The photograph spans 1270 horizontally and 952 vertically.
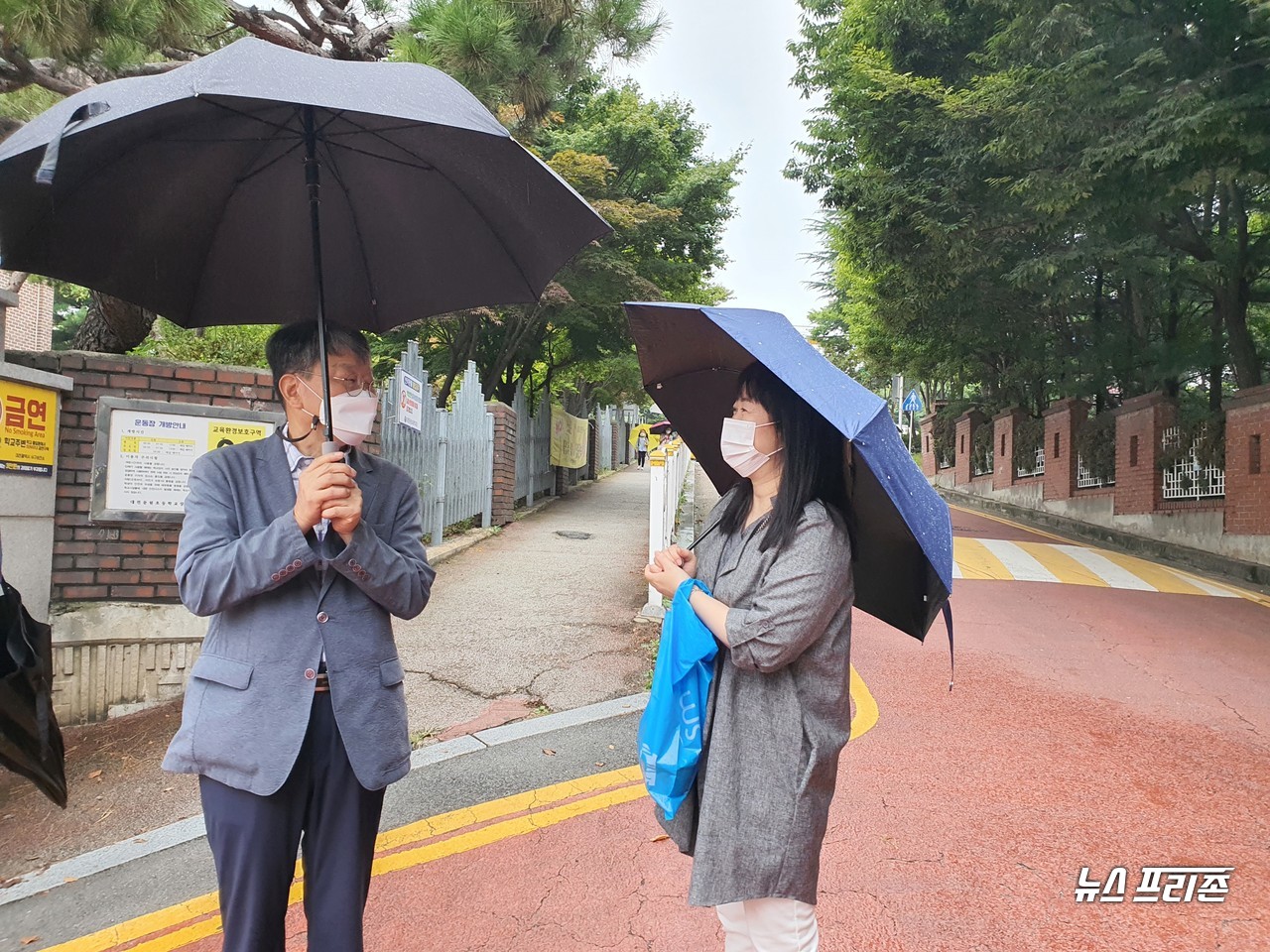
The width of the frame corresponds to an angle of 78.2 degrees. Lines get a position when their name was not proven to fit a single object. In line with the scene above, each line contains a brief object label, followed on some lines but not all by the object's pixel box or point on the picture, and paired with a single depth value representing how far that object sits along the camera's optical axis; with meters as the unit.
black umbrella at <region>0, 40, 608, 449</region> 1.64
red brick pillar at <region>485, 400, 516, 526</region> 11.87
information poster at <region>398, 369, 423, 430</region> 8.21
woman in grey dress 1.77
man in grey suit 1.70
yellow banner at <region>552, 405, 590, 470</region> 16.75
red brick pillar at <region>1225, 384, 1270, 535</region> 10.59
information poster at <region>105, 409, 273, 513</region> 4.35
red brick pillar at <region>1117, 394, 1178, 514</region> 13.42
